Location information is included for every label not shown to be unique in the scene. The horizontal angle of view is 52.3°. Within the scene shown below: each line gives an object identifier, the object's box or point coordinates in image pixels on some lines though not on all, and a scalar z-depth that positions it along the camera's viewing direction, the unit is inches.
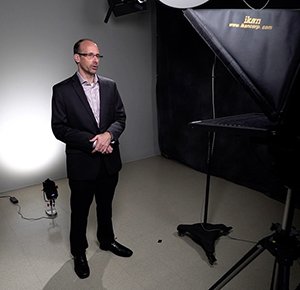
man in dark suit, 66.6
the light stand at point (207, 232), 80.3
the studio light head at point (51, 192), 97.5
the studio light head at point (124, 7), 122.2
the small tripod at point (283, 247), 32.6
